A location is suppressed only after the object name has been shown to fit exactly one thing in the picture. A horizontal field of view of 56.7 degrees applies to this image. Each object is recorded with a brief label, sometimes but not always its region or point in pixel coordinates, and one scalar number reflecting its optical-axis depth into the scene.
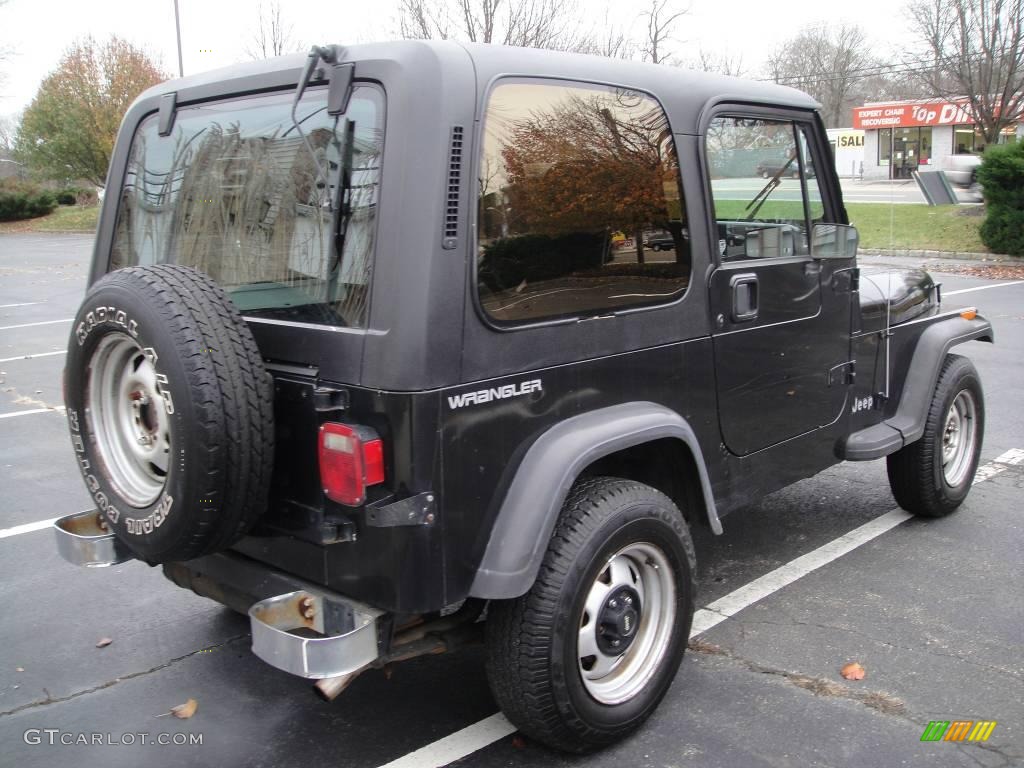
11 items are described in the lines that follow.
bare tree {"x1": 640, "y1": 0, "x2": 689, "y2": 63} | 26.14
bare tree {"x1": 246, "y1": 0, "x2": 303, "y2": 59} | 26.19
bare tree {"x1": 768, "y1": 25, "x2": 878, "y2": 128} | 62.12
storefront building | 45.97
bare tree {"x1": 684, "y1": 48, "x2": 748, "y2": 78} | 37.28
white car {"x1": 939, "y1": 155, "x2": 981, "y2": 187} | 17.91
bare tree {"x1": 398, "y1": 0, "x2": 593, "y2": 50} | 20.39
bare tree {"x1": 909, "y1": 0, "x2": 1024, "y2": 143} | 21.27
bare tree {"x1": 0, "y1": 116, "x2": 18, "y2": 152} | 68.76
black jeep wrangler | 2.59
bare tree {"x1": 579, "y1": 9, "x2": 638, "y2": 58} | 23.45
